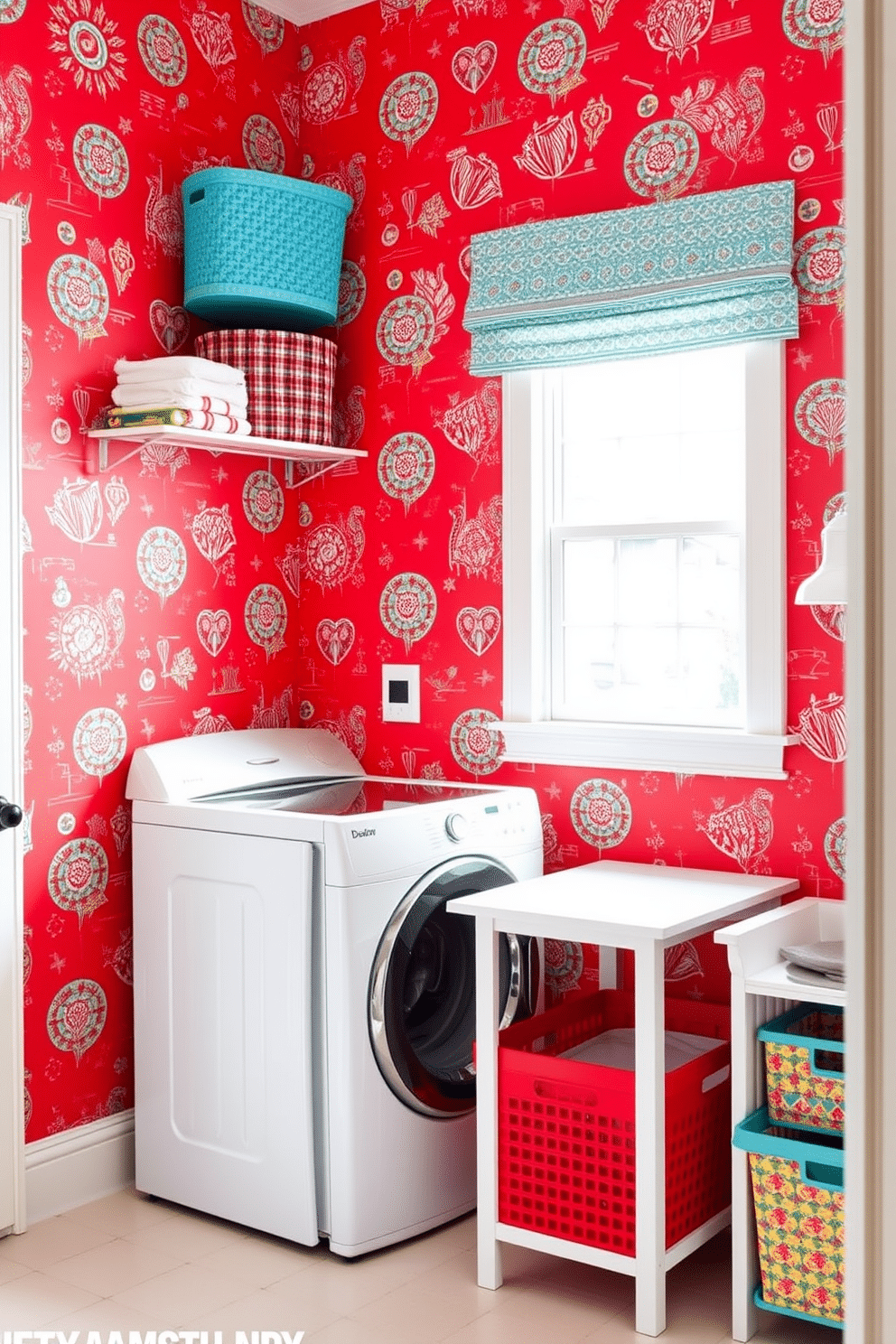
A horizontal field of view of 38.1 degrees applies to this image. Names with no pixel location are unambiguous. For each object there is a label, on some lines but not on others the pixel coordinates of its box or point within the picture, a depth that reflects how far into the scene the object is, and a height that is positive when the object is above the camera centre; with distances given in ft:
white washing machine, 8.80 -2.30
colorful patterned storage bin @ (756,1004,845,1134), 7.63 -2.47
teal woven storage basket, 10.23 +3.44
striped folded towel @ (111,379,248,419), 9.71 +2.07
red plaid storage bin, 10.52 +2.45
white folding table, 7.82 -1.74
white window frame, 9.27 +0.35
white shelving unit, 7.79 -2.32
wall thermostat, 11.25 -0.20
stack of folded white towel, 9.70 +2.11
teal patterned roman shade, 9.07 +2.88
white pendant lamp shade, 7.29 +0.54
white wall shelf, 9.70 +1.81
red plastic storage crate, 8.11 -3.08
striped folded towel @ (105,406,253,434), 9.64 +1.91
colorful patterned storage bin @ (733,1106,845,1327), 7.52 -3.26
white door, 9.27 -0.28
